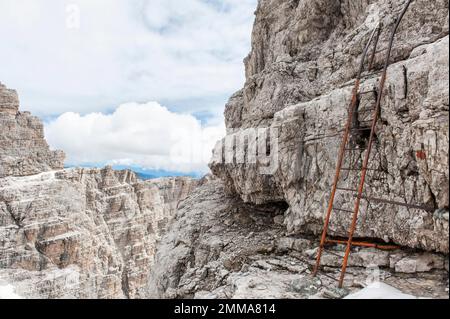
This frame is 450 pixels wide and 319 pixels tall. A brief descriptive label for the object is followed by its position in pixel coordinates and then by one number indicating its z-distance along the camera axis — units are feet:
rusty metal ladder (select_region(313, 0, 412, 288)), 23.09
